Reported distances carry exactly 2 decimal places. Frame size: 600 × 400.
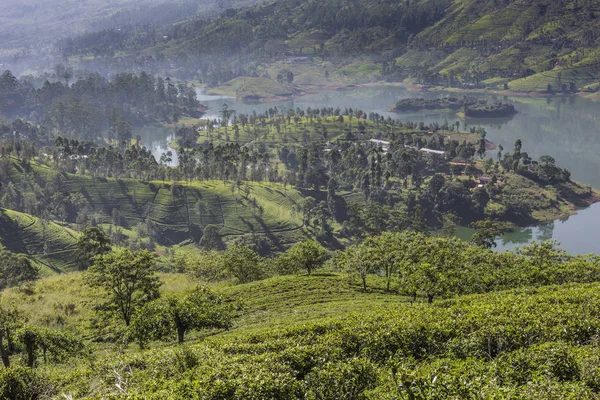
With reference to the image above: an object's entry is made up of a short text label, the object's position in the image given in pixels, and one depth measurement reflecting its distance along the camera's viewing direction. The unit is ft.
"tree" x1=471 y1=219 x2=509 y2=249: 430.61
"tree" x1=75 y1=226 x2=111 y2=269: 320.09
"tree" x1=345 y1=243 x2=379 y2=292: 241.55
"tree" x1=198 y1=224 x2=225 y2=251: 502.54
